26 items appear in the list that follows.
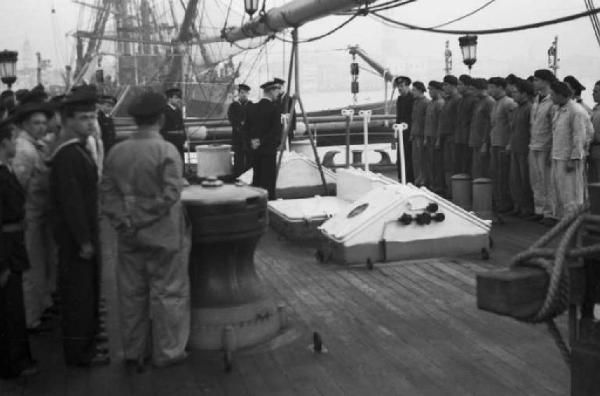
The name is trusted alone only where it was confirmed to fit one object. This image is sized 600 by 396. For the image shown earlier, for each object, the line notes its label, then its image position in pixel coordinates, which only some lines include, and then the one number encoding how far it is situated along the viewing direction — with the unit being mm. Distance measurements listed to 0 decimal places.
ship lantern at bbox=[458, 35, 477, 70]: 14258
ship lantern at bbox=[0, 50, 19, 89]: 14891
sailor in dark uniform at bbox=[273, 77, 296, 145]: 10289
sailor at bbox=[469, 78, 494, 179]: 10188
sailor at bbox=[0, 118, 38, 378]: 4156
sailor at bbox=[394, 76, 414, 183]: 12422
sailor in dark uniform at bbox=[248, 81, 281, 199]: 10305
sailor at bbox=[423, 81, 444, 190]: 11477
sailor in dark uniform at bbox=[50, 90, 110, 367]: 4457
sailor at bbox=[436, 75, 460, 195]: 11000
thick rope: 2309
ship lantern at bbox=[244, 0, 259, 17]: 11453
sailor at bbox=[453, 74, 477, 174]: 10578
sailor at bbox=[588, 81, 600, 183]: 8406
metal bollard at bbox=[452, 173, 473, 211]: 9562
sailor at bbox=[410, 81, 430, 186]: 11906
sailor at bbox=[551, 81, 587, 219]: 8086
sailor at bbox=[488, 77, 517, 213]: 9711
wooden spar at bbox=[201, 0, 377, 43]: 8438
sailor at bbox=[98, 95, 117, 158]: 10703
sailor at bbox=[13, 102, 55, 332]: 4777
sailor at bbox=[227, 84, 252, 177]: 13586
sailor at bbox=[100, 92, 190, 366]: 4352
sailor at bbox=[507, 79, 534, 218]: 9305
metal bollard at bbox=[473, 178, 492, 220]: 8875
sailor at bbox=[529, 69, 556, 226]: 8633
